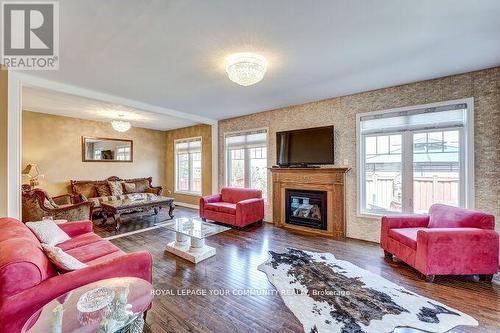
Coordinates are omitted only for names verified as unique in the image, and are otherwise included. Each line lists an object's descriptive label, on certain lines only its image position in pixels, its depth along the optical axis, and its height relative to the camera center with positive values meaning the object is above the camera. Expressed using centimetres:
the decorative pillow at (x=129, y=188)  625 -62
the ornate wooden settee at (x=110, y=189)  546 -62
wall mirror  596 +48
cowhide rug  184 -132
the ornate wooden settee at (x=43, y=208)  373 -74
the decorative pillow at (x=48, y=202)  384 -64
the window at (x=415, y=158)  320 +12
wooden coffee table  457 -86
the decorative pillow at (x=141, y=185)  655 -57
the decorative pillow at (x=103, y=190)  574 -62
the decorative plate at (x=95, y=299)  136 -86
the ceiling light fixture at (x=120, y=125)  536 +101
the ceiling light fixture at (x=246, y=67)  248 +113
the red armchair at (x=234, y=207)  452 -89
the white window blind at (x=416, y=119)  322 +74
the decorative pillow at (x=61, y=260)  160 -70
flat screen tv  425 +40
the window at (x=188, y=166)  696 +0
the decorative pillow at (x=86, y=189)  551 -59
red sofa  127 -75
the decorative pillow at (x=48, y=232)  225 -70
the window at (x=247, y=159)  544 +18
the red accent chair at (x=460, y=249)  247 -95
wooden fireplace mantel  408 -44
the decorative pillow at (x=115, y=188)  590 -59
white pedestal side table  305 -115
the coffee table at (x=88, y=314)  121 -87
